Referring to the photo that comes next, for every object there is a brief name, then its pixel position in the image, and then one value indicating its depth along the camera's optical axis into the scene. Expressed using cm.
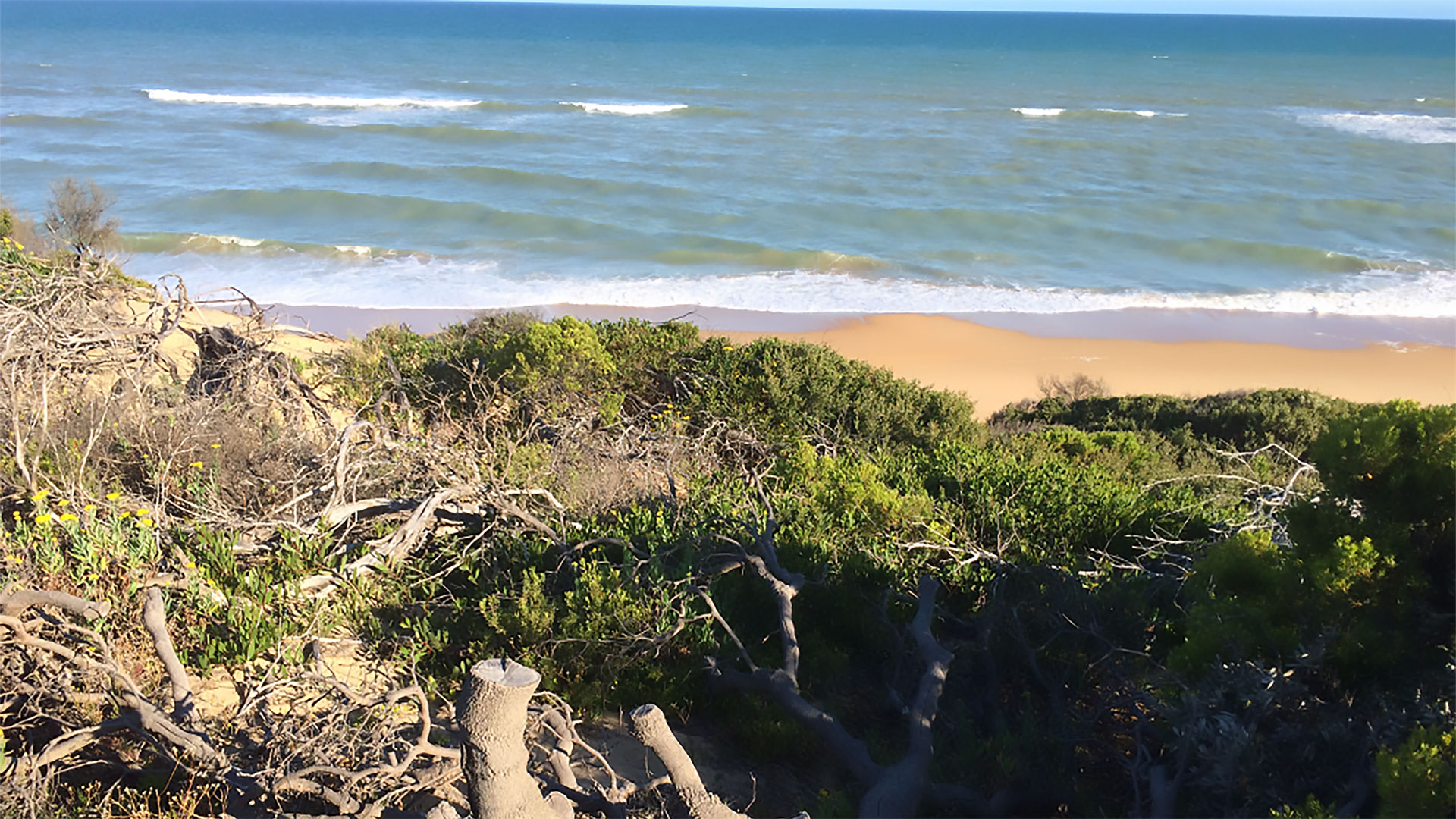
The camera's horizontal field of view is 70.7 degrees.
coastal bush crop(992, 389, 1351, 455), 924
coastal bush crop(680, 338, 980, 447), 790
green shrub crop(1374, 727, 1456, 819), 252
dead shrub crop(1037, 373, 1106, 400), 1230
